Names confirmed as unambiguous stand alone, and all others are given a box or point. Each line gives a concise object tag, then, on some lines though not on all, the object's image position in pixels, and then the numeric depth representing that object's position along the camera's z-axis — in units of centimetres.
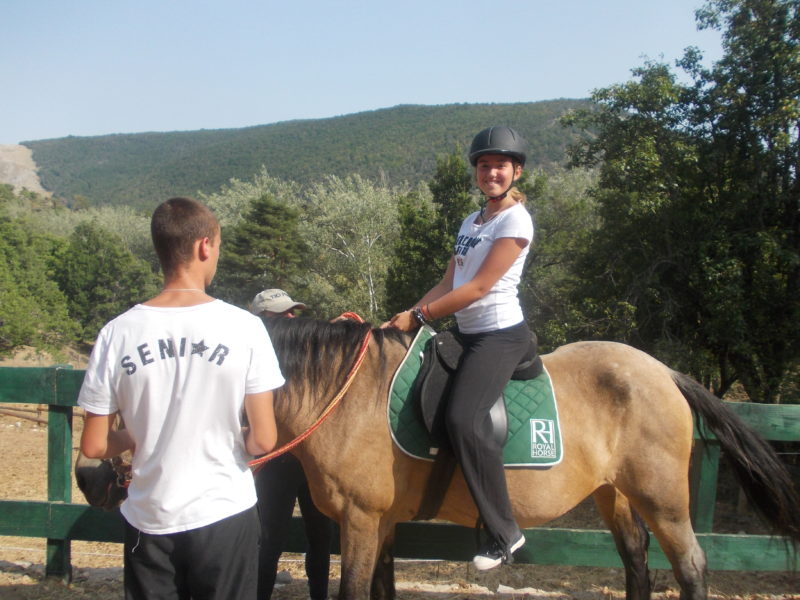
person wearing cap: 338
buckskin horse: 283
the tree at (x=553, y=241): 1454
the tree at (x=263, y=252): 4016
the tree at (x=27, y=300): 2044
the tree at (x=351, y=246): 3384
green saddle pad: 288
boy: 174
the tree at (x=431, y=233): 2412
